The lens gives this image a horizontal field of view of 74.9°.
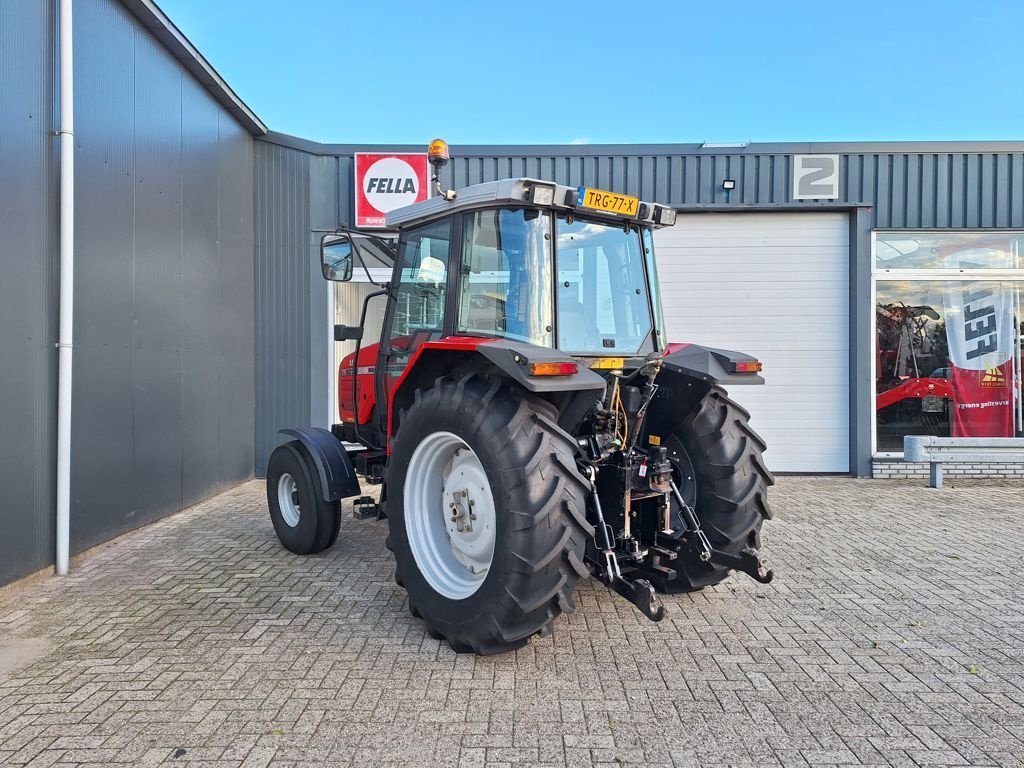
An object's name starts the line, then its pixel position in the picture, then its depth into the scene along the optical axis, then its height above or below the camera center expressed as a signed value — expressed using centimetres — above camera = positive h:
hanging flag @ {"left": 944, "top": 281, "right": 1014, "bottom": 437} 870 +24
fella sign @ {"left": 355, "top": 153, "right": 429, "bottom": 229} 852 +240
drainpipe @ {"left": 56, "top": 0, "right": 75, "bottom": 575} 470 +55
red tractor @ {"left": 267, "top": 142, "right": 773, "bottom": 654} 313 -29
